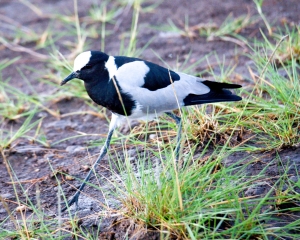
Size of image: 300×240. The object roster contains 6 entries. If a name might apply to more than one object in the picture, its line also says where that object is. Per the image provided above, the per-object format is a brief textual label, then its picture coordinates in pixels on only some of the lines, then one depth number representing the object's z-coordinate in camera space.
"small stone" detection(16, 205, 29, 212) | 6.19
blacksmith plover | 6.51
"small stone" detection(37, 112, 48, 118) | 8.99
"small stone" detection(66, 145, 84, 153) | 7.71
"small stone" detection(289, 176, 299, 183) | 5.94
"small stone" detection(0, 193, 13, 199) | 6.70
